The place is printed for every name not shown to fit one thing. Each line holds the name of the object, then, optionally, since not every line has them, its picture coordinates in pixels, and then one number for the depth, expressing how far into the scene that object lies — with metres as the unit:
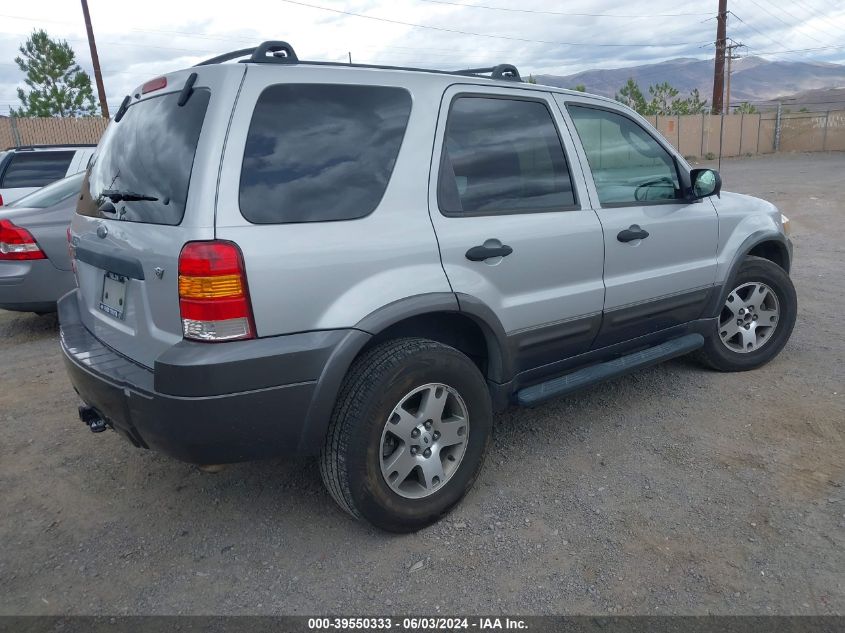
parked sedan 5.51
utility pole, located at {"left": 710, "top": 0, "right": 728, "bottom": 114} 30.59
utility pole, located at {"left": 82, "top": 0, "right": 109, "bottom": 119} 22.55
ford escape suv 2.35
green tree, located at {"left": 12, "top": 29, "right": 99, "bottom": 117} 27.86
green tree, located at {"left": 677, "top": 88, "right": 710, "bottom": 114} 38.15
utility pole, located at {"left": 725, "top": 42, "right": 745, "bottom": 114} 41.88
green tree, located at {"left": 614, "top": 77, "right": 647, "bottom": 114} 35.22
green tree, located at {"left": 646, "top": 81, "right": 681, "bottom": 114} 37.16
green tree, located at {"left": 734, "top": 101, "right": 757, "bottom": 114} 38.08
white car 8.45
